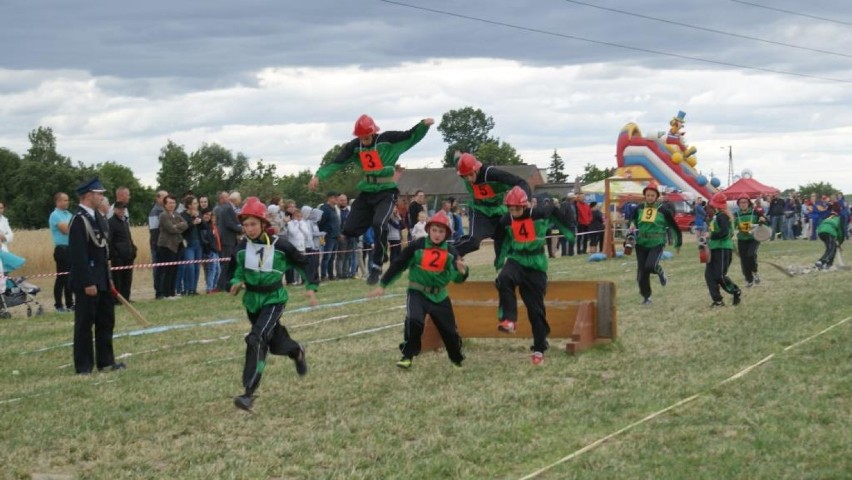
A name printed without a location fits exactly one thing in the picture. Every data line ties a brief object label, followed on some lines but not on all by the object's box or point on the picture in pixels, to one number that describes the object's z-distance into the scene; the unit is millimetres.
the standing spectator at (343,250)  24373
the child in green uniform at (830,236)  23797
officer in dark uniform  11438
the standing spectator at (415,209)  26062
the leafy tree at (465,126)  130000
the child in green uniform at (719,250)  16562
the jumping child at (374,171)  12781
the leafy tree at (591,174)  103875
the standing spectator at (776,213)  40719
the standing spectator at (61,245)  17500
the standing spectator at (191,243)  20516
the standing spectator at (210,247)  21109
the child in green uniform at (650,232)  16719
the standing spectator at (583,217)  32938
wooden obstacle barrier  12070
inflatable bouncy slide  47312
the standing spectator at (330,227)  23828
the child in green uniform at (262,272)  9320
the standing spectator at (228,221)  21000
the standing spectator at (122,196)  17969
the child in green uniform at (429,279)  10891
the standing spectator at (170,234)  19922
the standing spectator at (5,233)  17802
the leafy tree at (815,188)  80550
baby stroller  17188
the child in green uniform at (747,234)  19328
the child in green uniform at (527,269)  11617
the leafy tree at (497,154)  99206
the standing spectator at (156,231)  20312
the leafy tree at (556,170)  118500
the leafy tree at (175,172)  66688
